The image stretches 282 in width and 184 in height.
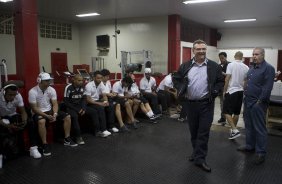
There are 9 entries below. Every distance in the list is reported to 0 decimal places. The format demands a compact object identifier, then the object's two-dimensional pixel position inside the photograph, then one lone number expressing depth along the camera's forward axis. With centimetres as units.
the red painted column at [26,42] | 419
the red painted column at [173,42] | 859
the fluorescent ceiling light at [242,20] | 958
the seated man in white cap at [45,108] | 389
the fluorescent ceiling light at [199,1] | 659
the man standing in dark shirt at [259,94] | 343
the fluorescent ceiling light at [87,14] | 868
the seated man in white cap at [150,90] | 633
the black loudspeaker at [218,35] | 1211
